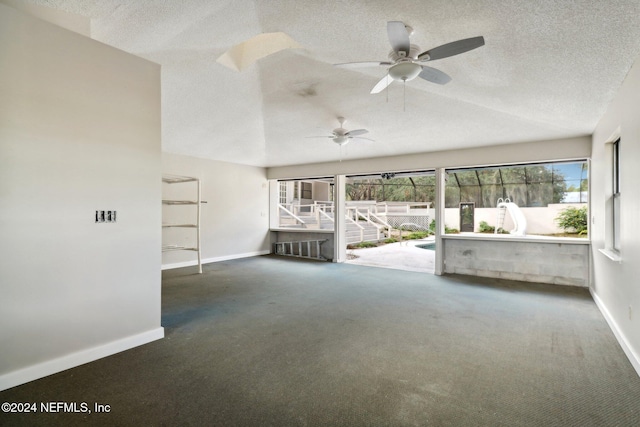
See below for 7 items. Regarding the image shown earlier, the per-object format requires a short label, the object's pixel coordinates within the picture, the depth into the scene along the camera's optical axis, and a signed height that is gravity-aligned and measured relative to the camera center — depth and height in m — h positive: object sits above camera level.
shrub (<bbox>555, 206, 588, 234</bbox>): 5.97 -0.13
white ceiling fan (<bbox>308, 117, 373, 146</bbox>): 4.78 +1.21
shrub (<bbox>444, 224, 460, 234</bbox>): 7.03 -0.41
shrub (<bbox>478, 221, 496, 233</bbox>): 6.87 -0.33
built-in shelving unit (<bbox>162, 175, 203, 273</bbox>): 5.87 +0.23
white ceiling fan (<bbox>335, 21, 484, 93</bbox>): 2.30 +1.27
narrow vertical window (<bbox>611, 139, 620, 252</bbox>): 3.56 +0.21
